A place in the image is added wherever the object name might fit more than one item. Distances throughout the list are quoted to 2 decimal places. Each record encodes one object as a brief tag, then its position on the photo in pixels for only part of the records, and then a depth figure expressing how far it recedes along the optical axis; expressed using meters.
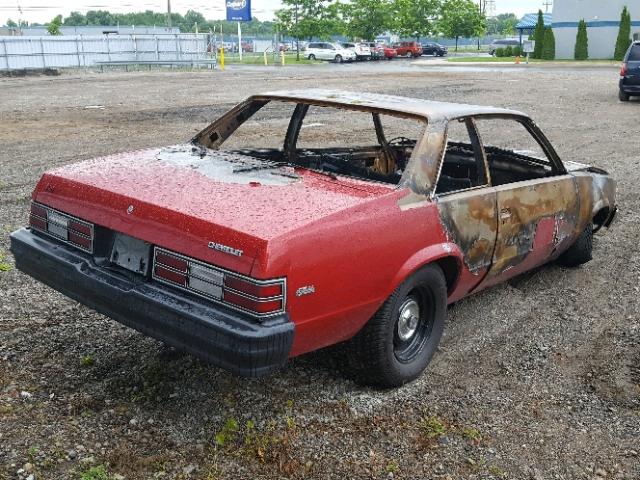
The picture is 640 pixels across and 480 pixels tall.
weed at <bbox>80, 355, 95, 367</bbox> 3.93
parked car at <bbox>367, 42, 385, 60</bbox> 53.65
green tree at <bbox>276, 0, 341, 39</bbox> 64.12
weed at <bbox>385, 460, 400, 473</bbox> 3.12
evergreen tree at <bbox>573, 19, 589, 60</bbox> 49.28
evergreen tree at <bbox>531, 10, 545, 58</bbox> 50.44
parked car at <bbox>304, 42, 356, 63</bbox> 50.84
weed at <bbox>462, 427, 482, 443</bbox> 3.39
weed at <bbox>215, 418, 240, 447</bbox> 3.26
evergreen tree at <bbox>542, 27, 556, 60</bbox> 49.88
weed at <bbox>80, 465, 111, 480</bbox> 2.96
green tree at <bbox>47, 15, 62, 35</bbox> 88.06
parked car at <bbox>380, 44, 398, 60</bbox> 56.69
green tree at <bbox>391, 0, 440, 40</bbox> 76.31
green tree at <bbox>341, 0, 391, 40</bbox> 70.62
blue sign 50.81
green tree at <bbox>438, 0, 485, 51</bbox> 75.88
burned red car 3.05
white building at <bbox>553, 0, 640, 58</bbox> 50.72
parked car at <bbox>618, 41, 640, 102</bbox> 18.89
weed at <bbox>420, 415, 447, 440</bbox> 3.40
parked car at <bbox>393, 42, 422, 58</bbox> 59.78
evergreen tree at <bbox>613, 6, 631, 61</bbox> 46.88
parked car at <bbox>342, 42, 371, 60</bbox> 52.06
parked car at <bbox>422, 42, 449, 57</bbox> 63.12
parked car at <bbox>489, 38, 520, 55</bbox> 80.71
